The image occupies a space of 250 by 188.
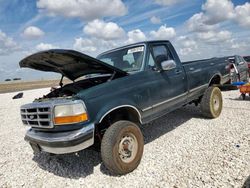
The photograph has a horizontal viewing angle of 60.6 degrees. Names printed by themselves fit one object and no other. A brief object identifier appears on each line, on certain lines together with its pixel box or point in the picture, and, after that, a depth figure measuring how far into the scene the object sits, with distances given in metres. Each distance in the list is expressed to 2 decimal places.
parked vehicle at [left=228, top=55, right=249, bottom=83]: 9.34
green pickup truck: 2.96
